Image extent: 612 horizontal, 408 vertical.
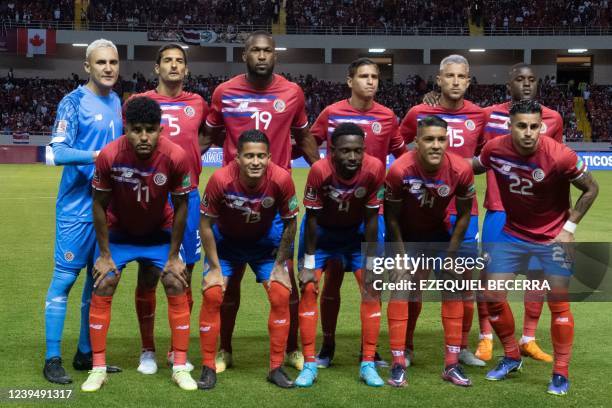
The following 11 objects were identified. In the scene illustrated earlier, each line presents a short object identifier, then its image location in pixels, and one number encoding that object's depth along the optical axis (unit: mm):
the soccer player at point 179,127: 12797
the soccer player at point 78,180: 12031
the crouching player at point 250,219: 11617
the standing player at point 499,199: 13836
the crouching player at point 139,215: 11273
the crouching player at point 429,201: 11836
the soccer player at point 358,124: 13187
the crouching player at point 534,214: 11469
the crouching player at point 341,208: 11766
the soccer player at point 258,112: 13055
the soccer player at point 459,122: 13375
